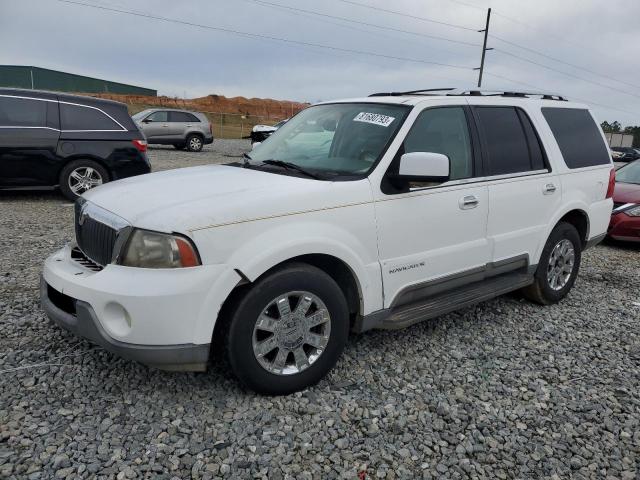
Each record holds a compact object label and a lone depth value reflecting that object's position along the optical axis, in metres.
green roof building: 49.34
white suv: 2.60
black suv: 7.97
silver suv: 20.06
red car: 7.37
